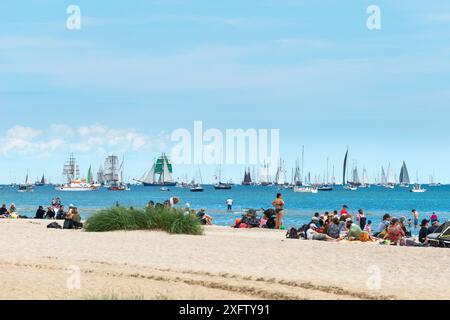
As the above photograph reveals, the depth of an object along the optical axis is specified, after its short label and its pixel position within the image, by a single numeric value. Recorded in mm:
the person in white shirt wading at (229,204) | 64688
